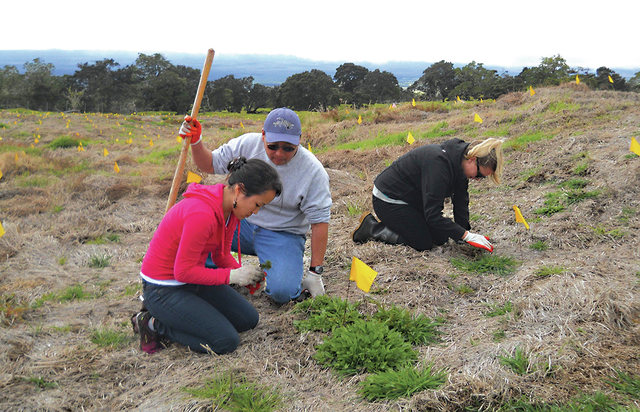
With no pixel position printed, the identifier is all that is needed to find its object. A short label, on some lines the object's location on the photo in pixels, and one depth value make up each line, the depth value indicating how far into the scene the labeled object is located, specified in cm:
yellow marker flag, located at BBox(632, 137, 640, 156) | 474
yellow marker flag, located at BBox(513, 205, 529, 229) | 396
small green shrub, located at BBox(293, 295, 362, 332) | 301
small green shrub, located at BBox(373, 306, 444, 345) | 285
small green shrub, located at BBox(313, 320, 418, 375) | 255
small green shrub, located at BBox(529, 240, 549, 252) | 417
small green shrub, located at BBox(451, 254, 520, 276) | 383
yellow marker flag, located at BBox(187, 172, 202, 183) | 404
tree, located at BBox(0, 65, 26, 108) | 4978
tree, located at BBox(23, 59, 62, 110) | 4931
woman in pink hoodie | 267
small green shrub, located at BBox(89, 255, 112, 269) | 482
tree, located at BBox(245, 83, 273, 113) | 4631
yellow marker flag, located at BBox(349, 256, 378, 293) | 270
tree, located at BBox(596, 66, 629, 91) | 1875
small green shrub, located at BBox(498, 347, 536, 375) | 227
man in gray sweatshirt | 343
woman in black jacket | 390
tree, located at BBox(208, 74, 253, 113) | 4468
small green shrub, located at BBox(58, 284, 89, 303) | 385
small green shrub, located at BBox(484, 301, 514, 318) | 305
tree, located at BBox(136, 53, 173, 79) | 5225
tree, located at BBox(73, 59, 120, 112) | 4956
